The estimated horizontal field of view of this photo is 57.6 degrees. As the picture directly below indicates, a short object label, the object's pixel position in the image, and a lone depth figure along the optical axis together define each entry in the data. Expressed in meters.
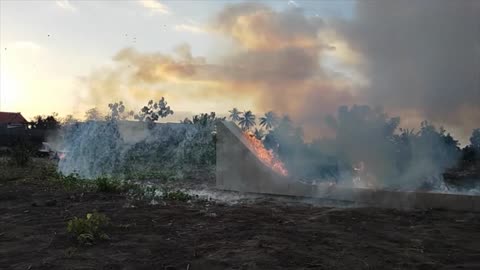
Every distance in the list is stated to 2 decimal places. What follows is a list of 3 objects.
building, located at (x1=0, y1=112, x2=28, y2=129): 57.14
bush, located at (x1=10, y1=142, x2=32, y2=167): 18.63
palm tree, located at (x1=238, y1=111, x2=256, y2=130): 30.17
